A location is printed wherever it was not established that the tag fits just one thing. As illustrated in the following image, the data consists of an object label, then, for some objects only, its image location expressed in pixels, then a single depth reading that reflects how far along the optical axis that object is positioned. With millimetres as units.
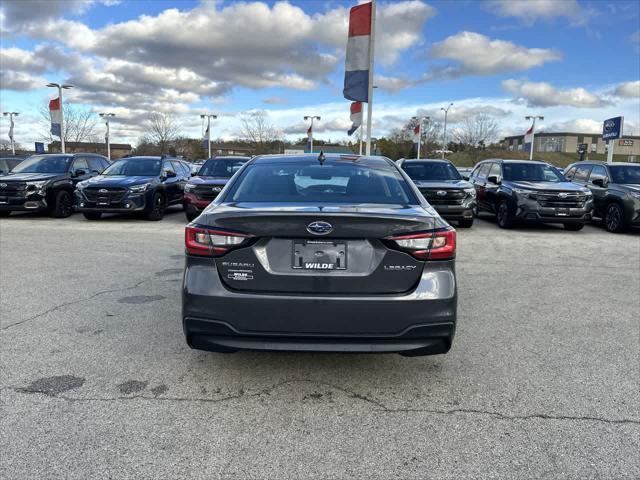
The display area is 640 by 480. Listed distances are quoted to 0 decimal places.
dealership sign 20819
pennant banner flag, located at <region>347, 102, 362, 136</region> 18828
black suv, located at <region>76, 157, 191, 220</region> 12617
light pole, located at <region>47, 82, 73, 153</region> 30188
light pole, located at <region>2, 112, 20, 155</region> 54250
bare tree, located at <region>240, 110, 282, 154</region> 66500
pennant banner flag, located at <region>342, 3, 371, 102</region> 14281
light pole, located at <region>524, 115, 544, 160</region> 42159
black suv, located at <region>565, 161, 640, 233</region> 11992
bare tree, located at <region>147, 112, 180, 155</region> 62188
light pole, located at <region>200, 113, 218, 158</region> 53316
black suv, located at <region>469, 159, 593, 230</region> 11883
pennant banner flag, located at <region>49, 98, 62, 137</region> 27719
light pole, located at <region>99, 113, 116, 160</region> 48469
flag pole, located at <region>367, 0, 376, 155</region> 14195
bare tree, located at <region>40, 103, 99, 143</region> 48562
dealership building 119750
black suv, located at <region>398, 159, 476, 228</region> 12039
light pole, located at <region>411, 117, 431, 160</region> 65956
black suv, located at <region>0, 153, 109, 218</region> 13094
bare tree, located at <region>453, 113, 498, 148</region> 68100
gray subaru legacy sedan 3104
